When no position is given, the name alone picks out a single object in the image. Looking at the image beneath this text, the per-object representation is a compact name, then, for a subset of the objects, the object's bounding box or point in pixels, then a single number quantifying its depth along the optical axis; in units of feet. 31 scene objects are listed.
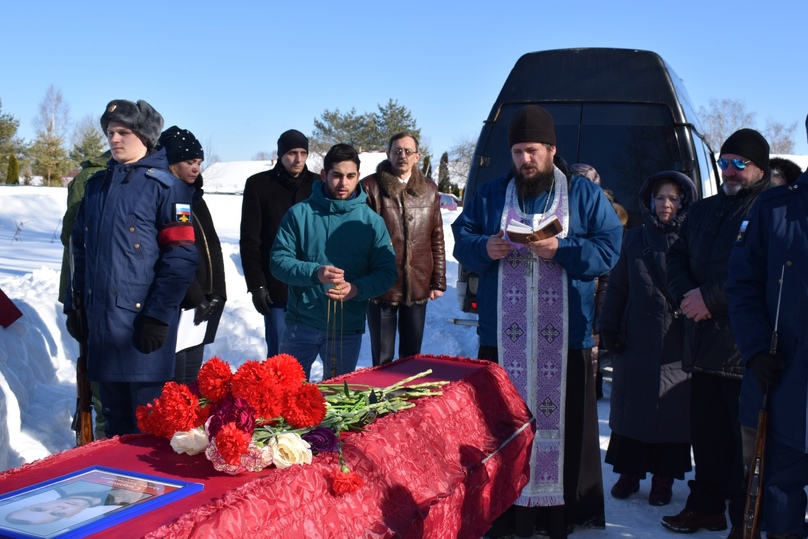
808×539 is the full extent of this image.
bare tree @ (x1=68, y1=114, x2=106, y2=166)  179.01
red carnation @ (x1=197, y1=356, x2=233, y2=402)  8.28
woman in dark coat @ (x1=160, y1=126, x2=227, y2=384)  14.42
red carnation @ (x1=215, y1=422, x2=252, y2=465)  7.32
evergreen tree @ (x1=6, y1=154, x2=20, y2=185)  126.82
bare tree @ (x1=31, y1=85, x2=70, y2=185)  152.66
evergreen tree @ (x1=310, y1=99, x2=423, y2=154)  195.20
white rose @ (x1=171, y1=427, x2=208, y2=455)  7.91
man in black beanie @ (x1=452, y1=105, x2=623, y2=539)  13.55
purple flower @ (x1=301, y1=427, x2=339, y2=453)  8.10
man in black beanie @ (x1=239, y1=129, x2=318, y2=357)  18.88
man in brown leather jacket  19.57
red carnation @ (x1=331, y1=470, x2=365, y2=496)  7.66
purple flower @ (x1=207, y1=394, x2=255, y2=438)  7.64
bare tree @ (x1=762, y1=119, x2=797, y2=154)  220.64
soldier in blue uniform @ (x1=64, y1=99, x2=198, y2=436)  12.67
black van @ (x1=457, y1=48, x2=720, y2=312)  22.15
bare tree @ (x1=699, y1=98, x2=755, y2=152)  209.50
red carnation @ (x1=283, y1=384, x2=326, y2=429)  8.27
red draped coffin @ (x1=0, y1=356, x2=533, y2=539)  6.77
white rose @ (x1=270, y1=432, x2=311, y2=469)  7.60
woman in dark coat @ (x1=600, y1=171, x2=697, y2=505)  16.21
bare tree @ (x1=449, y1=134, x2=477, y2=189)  182.70
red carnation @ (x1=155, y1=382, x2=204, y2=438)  8.03
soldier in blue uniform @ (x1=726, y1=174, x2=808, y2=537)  10.54
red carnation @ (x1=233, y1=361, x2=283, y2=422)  7.99
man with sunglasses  14.06
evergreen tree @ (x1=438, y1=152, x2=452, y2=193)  162.40
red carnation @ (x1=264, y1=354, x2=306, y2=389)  8.28
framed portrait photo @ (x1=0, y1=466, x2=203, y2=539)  6.17
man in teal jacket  15.35
